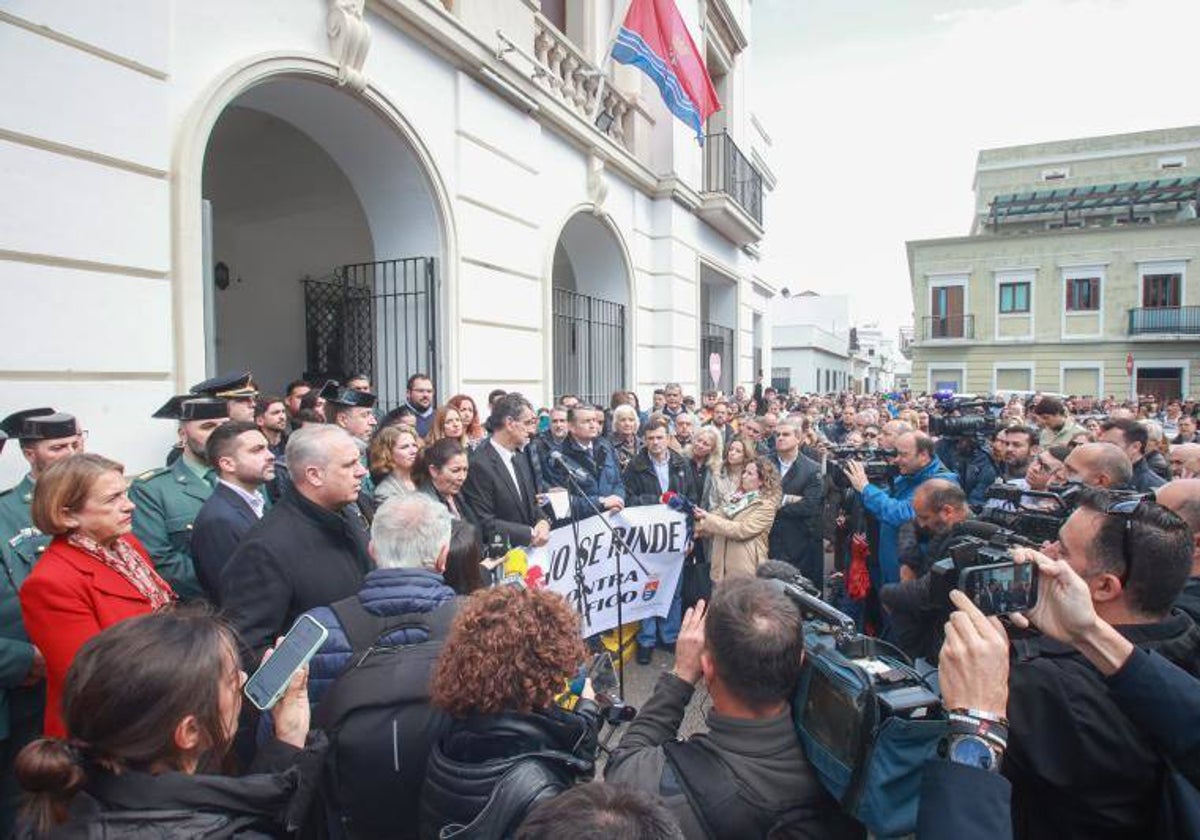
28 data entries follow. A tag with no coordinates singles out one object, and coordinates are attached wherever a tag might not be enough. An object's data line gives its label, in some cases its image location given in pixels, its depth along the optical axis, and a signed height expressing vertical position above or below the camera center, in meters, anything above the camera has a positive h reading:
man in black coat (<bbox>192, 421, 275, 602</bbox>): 2.70 -0.45
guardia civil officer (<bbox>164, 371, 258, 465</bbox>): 3.79 +0.02
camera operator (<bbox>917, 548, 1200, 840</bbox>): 1.19 -0.60
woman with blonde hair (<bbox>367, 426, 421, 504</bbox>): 3.88 -0.36
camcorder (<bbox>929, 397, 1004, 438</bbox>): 5.20 -0.19
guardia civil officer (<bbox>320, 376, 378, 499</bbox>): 4.71 -0.11
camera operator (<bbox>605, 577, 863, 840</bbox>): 1.42 -0.82
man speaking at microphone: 4.19 -0.58
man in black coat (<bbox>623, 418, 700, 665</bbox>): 5.20 -0.69
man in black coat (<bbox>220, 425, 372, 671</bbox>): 2.26 -0.57
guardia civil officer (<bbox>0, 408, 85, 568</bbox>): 2.53 -0.26
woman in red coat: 2.09 -0.59
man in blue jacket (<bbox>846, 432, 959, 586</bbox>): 4.07 -0.58
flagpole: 8.60 +4.73
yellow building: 31.05 +5.81
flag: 8.55 +4.70
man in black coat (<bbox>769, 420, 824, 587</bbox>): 5.00 -0.94
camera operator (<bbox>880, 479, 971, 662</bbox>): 2.79 -0.83
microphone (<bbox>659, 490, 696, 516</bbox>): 4.94 -0.81
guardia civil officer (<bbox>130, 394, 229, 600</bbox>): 2.96 -0.53
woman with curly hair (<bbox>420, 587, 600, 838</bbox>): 1.43 -0.74
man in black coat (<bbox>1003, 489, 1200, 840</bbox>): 1.44 -0.68
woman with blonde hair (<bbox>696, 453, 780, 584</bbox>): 4.52 -0.87
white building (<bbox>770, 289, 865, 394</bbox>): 45.28 +3.96
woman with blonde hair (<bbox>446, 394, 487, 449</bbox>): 5.45 -0.17
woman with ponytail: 1.19 -0.69
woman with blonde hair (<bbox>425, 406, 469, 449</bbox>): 4.84 -0.21
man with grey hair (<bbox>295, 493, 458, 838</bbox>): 1.65 -0.78
